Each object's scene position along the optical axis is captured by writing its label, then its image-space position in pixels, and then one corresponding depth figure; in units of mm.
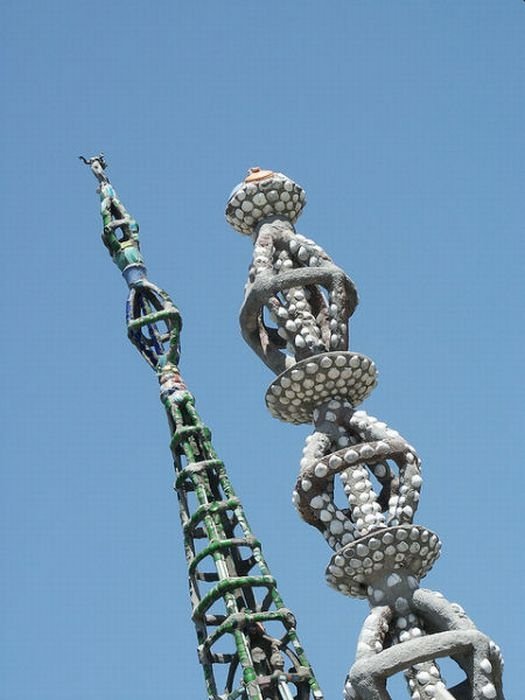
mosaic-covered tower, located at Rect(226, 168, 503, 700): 16578
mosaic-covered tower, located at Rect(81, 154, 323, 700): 17578
